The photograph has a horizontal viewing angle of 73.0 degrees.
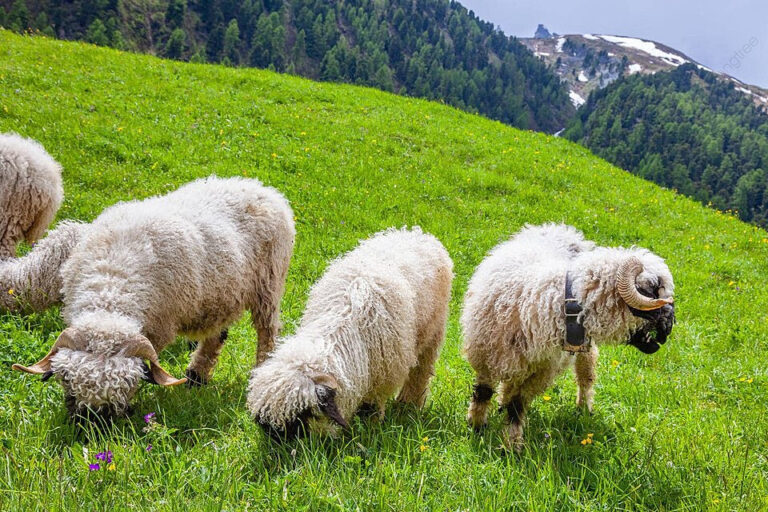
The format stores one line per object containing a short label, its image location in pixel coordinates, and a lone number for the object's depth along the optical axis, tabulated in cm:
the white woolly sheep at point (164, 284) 403
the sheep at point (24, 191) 686
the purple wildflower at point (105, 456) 319
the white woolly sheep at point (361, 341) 374
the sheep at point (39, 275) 593
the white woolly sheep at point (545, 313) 429
